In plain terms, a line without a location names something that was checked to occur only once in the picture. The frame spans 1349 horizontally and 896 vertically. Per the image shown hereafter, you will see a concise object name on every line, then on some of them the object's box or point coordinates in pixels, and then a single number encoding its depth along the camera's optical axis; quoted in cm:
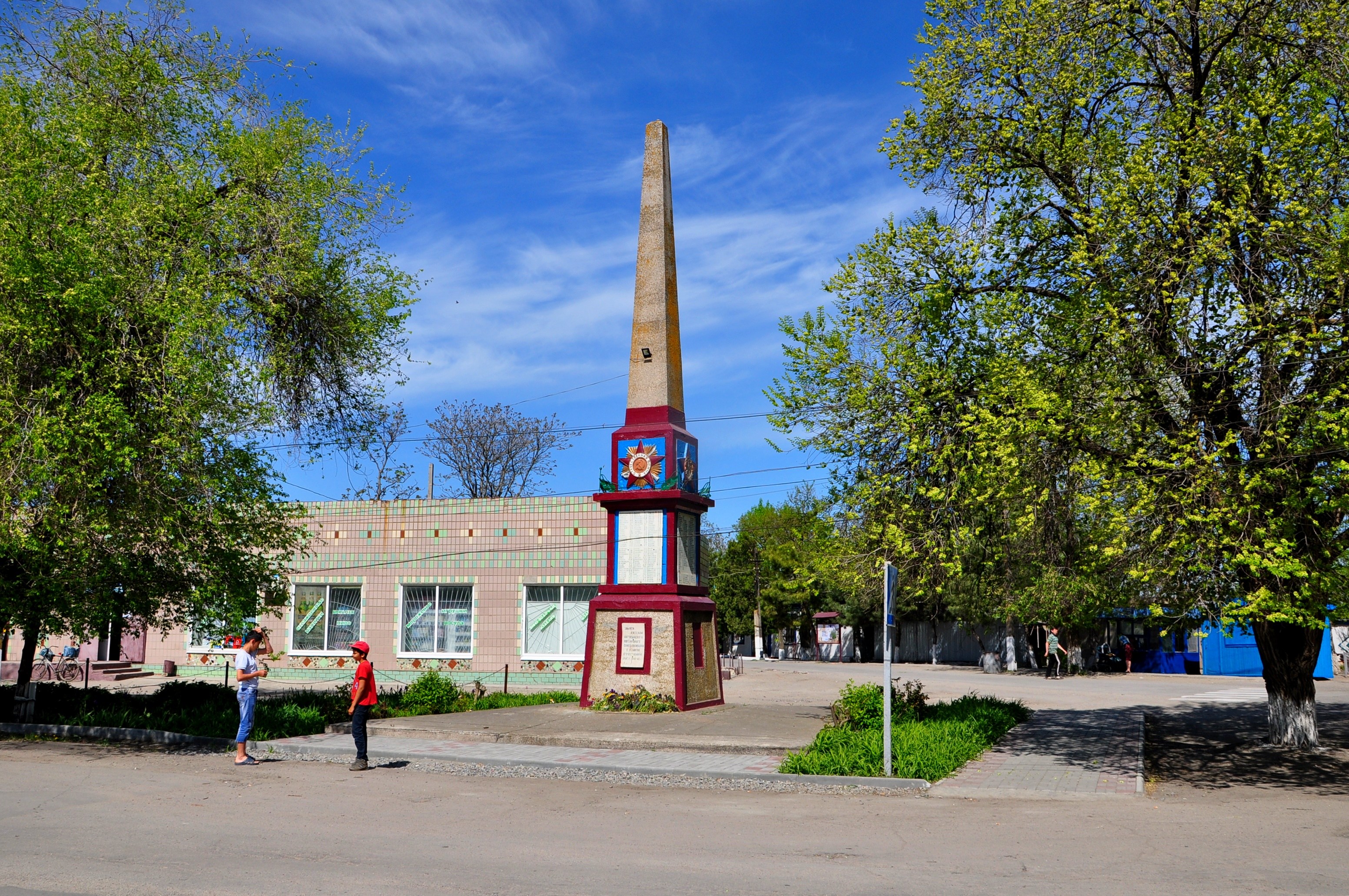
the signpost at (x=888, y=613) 1169
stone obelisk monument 1980
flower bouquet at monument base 1917
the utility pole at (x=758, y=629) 6650
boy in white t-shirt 1321
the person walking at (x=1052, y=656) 3647
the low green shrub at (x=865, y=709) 1488
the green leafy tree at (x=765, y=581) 6600
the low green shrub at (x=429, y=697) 1958
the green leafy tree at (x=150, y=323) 1371
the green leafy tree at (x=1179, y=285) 1112
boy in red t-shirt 1274
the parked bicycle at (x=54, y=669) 2784
